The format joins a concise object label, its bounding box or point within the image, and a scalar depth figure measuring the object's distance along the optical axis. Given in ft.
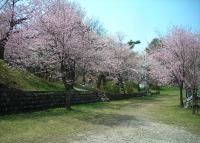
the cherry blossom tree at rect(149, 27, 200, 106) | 66.74
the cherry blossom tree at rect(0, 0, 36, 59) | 44.58
